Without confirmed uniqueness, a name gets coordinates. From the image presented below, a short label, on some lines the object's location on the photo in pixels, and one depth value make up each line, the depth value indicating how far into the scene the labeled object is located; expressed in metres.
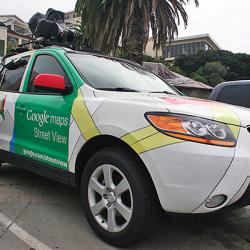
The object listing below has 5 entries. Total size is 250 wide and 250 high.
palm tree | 12.03
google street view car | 2.06
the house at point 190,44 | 71.84
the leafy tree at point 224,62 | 48.07
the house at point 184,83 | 14.75
